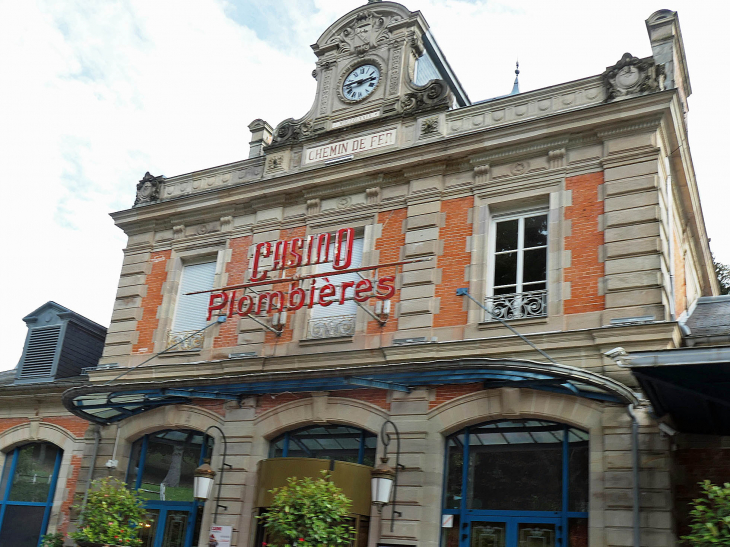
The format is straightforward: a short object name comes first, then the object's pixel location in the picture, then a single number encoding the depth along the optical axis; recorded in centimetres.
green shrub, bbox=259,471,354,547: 1035
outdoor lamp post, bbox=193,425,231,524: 1230
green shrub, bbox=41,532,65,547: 1422
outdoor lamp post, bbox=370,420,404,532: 1091
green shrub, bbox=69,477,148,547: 1252
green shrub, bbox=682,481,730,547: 808
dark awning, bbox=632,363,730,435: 872
